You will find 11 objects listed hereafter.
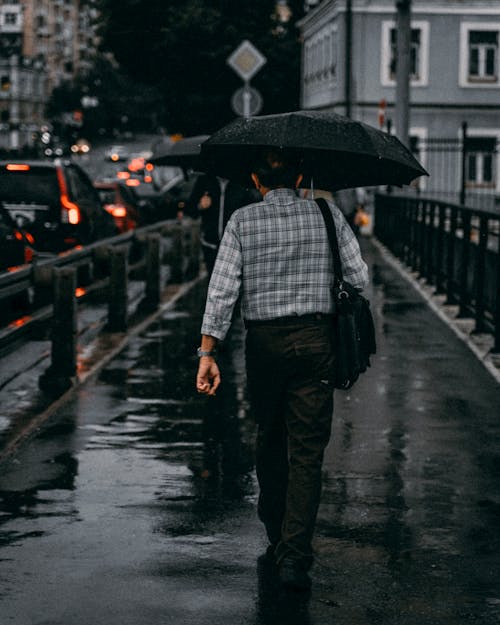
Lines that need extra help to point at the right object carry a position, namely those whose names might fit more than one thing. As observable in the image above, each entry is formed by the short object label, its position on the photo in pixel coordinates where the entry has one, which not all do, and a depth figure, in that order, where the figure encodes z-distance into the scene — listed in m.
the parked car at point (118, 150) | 126.88
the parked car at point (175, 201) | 39.06
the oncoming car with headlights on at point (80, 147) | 130.50
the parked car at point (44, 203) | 20.23
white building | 55.59
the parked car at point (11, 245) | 15.55
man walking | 6.30
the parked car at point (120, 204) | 27.44
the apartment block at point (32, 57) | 167.50
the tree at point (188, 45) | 62.31
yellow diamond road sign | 26.34
